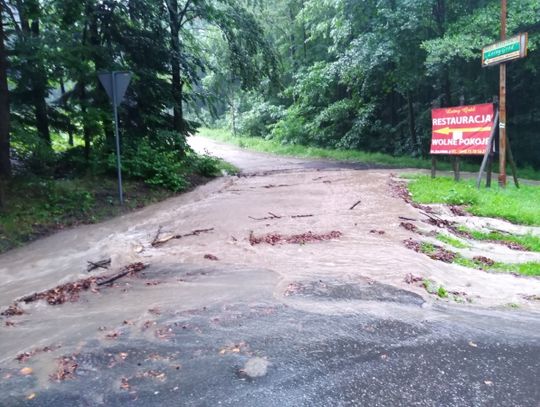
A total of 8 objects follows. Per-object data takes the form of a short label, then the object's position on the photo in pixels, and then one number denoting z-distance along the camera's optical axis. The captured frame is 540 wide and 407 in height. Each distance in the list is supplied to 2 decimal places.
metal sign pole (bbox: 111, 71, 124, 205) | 10.83
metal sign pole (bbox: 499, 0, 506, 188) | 12.68
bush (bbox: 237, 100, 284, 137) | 39.09
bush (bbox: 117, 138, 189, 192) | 13.62
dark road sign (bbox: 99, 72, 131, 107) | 10.82
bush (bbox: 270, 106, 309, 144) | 32.69
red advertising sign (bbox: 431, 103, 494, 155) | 12.73
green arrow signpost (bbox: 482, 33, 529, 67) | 11.76
